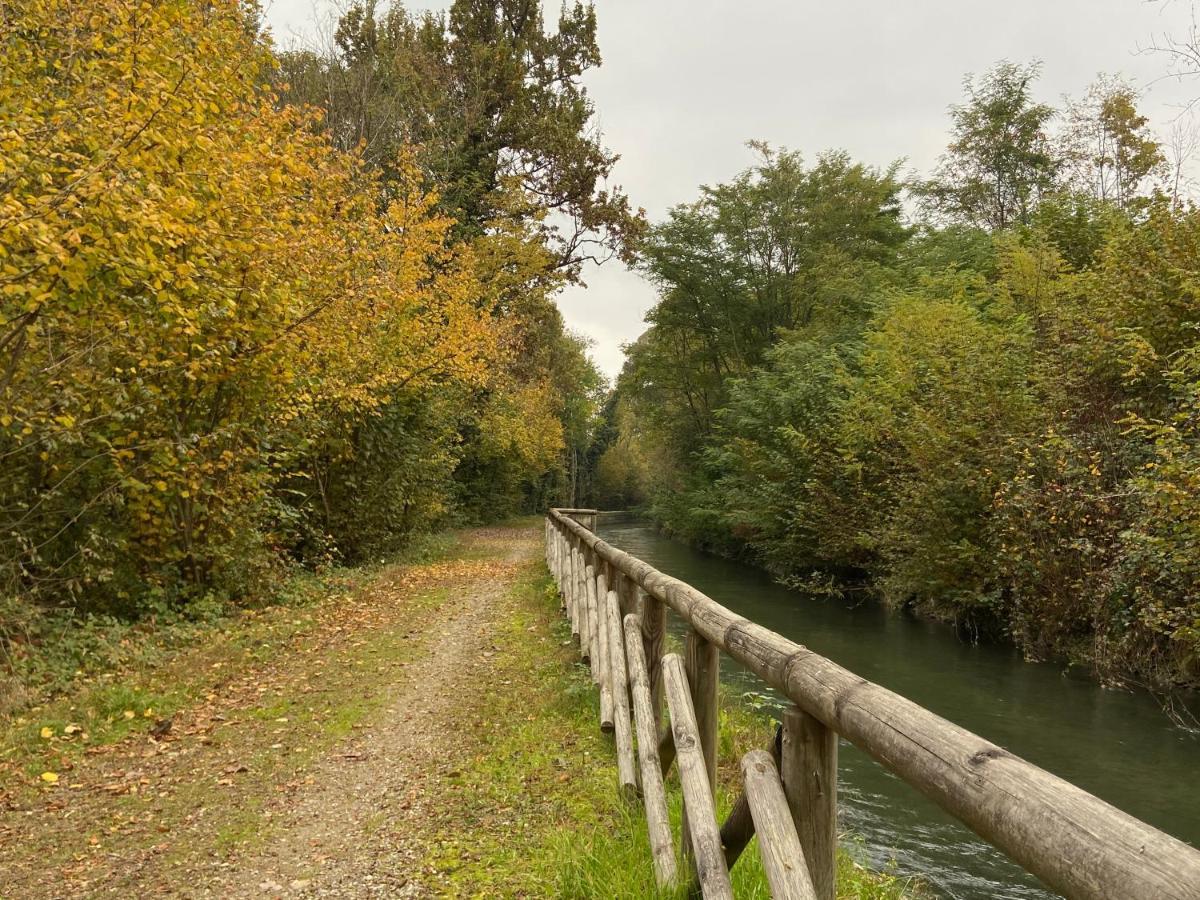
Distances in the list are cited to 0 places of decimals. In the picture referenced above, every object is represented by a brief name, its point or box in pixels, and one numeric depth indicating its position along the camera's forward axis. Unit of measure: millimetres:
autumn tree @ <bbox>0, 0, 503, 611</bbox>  5898
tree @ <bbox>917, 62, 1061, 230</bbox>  29328
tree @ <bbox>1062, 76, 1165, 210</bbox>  23781
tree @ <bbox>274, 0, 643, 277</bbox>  20125
